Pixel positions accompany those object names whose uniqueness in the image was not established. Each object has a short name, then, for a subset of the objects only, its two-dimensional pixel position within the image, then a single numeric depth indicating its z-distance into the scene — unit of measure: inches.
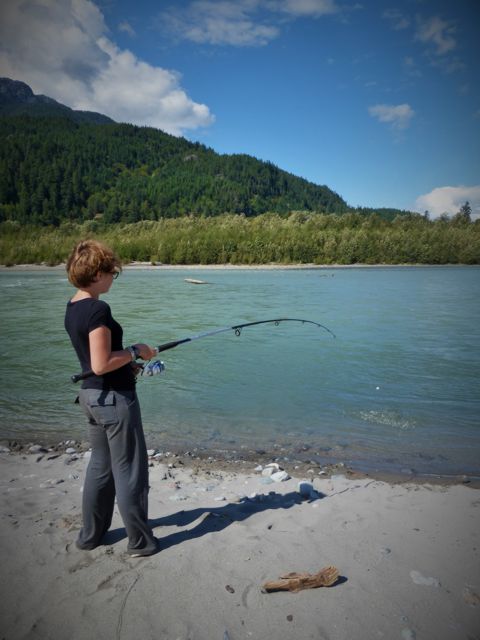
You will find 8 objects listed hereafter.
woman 129.9
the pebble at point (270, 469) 240.5
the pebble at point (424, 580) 137.3
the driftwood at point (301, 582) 134.2
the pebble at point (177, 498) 201.5
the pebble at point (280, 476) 227.9
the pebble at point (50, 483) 213.0
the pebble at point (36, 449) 270.1
